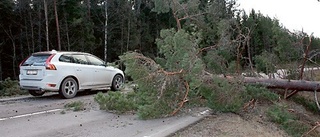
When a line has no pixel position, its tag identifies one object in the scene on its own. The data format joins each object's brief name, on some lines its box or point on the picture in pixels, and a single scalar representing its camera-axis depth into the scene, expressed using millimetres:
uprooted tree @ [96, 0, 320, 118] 6848
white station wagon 8898
